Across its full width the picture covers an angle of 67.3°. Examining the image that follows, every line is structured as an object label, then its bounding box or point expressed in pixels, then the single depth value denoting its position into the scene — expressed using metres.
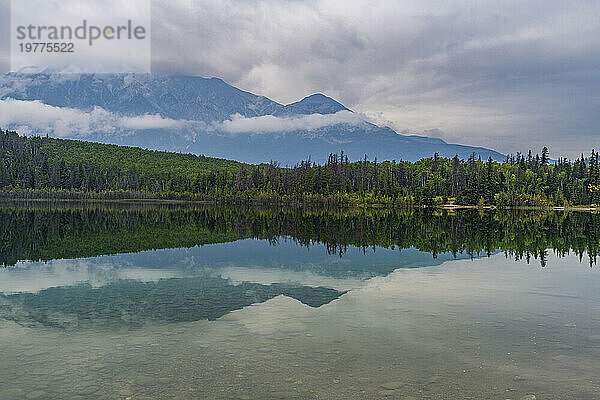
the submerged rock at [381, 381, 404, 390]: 12.78
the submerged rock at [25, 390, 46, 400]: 12.01
